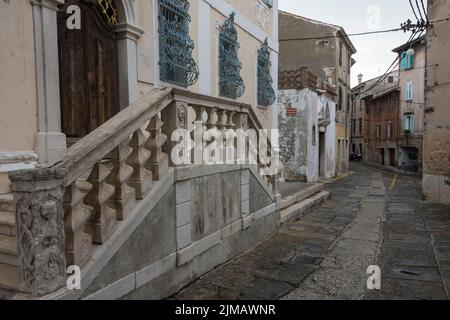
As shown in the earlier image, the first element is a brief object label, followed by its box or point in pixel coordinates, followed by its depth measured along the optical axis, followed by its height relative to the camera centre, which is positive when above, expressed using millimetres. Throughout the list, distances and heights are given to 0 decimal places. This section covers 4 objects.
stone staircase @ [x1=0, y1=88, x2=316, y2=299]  2352 -519
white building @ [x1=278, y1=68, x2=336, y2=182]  15438 +734
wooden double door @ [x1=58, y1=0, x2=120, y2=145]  4863 +1018
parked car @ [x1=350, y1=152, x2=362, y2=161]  43581 -2031
